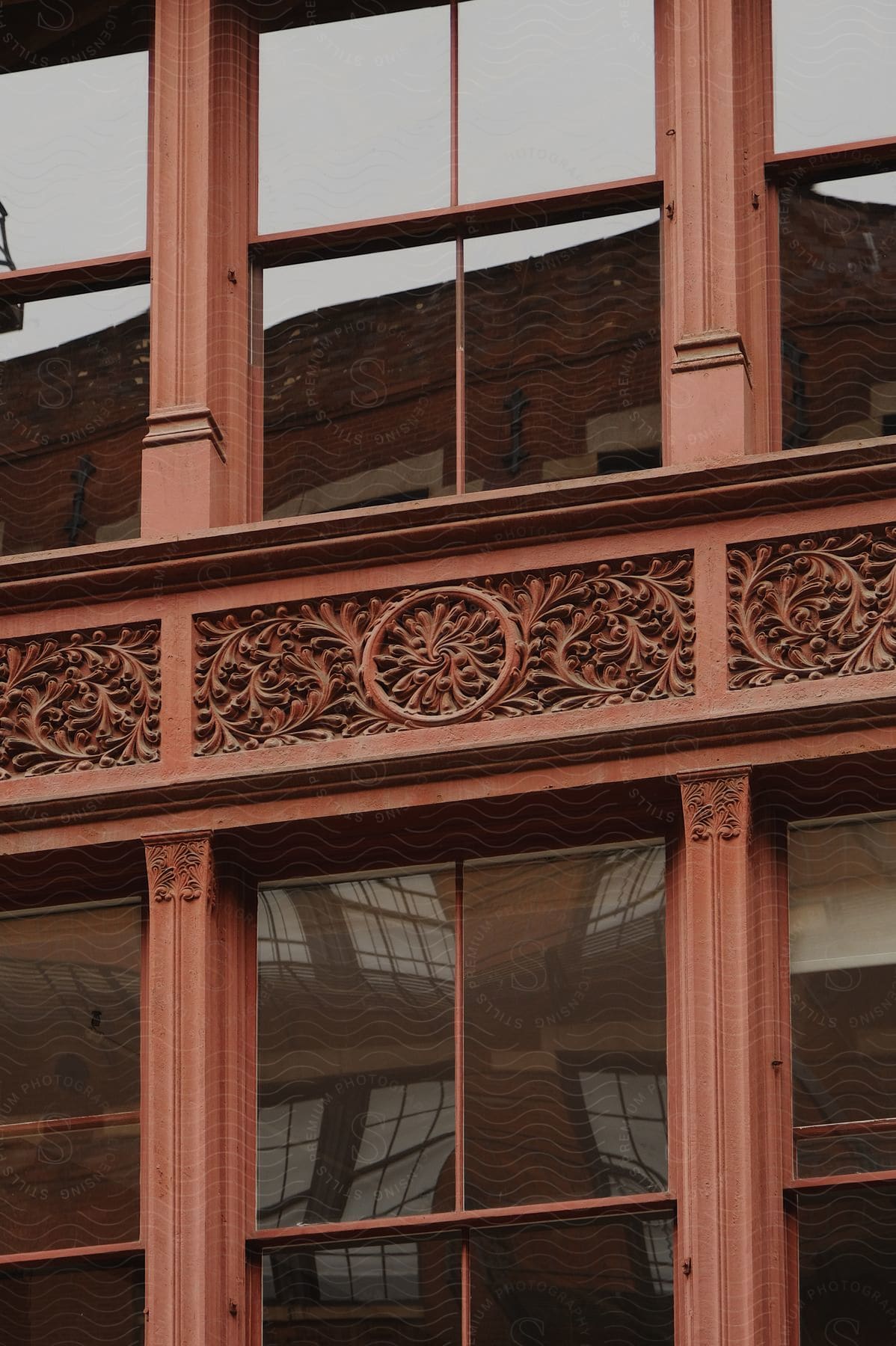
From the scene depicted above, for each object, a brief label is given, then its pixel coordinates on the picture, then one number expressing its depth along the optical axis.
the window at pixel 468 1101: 14.33
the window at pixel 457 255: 15.95
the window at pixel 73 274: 16.53
